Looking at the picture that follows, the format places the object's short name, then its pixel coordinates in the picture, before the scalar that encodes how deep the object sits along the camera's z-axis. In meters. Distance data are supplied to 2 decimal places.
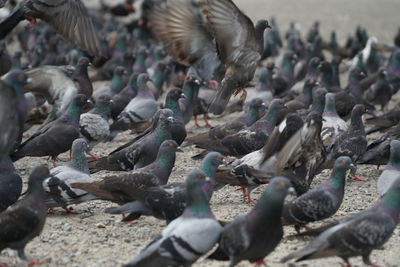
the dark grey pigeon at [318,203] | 11.68
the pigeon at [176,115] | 17.47
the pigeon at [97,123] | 19.17
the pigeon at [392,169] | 13.60
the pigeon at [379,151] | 16.28
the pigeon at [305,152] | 12.63
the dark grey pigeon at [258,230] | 9.82
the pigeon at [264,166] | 13.46
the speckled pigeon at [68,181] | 12.82
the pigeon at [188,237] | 9.66
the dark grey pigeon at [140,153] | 15.23
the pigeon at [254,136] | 16.49
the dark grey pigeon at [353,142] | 16.19
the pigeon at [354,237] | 9.98
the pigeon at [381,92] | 25.42
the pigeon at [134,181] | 12.32
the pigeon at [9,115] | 10.57
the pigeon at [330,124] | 17.84
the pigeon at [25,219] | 10.53
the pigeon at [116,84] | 25.59
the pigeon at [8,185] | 12.45
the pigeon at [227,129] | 17.81
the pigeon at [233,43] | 15.77
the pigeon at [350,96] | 22.17
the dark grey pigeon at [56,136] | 16.72
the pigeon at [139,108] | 21.12
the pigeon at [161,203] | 11.62
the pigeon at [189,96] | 21.61
